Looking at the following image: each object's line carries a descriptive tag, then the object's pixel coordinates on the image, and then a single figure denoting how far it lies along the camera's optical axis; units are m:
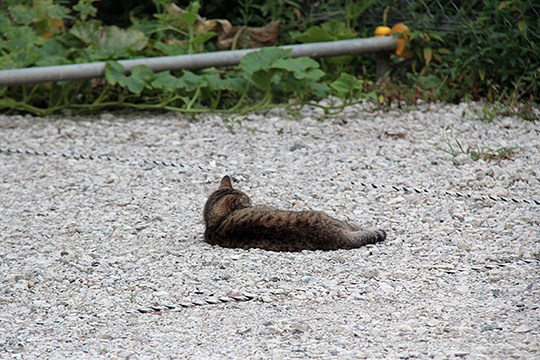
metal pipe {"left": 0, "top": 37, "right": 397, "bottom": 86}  13.49
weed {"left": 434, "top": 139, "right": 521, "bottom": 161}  11.73
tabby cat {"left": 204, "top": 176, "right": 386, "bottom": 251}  8.85
